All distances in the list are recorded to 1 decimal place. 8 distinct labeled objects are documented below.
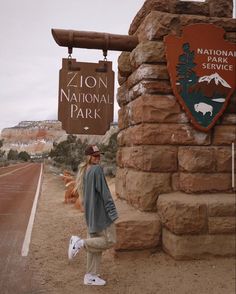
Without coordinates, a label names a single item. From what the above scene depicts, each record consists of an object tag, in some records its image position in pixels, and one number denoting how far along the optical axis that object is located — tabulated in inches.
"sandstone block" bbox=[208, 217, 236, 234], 206.5
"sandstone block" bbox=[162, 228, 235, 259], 203.9
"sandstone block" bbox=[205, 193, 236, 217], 206.1
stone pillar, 219.6
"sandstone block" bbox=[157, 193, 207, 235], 203.6
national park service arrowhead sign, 222.5
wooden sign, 245.4
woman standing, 189.9
